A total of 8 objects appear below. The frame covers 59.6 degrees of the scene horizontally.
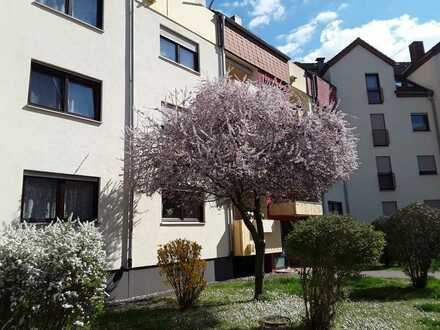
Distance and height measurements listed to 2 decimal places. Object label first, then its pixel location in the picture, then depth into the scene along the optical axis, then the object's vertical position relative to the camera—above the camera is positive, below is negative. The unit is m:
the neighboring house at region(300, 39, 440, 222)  28.48 +7.58
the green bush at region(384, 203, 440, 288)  11.21 -0.40
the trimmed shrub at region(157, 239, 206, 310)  8.87 -0.76
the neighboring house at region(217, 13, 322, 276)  14.99 +1.28
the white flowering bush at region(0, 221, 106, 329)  5.02 -0.50
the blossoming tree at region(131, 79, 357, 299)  9.36 +2.12
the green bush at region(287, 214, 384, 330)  6.60 -0.50
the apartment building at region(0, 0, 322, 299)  9.31 +3.21
